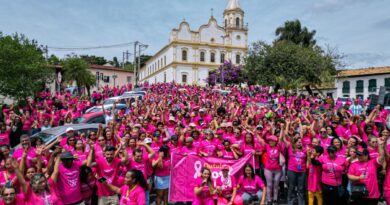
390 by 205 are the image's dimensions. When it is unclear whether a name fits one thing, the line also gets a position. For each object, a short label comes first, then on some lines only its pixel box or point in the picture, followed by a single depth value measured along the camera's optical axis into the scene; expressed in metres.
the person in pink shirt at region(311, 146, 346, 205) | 6.26
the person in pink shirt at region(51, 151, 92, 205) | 5.12
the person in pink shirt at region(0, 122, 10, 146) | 8.92
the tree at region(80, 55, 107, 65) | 88.55
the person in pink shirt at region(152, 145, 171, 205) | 6.64
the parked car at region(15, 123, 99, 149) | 8.70
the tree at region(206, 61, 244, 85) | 51.00
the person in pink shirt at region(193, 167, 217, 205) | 5.26
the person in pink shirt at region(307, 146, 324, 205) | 6.55
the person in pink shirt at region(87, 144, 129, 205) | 5.60
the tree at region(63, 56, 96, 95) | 39.28
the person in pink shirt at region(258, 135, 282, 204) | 7.23
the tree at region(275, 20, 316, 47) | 48.12
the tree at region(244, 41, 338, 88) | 35.25
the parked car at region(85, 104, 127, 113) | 15.68
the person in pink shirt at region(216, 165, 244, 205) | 5.29
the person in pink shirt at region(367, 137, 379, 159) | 6.31
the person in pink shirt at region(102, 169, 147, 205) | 4.68
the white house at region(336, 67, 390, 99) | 44.41
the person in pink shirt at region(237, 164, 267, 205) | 5.77
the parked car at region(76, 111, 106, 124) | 13.16
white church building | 70.25
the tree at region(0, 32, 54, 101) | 20.95
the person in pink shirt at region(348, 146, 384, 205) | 5.57
